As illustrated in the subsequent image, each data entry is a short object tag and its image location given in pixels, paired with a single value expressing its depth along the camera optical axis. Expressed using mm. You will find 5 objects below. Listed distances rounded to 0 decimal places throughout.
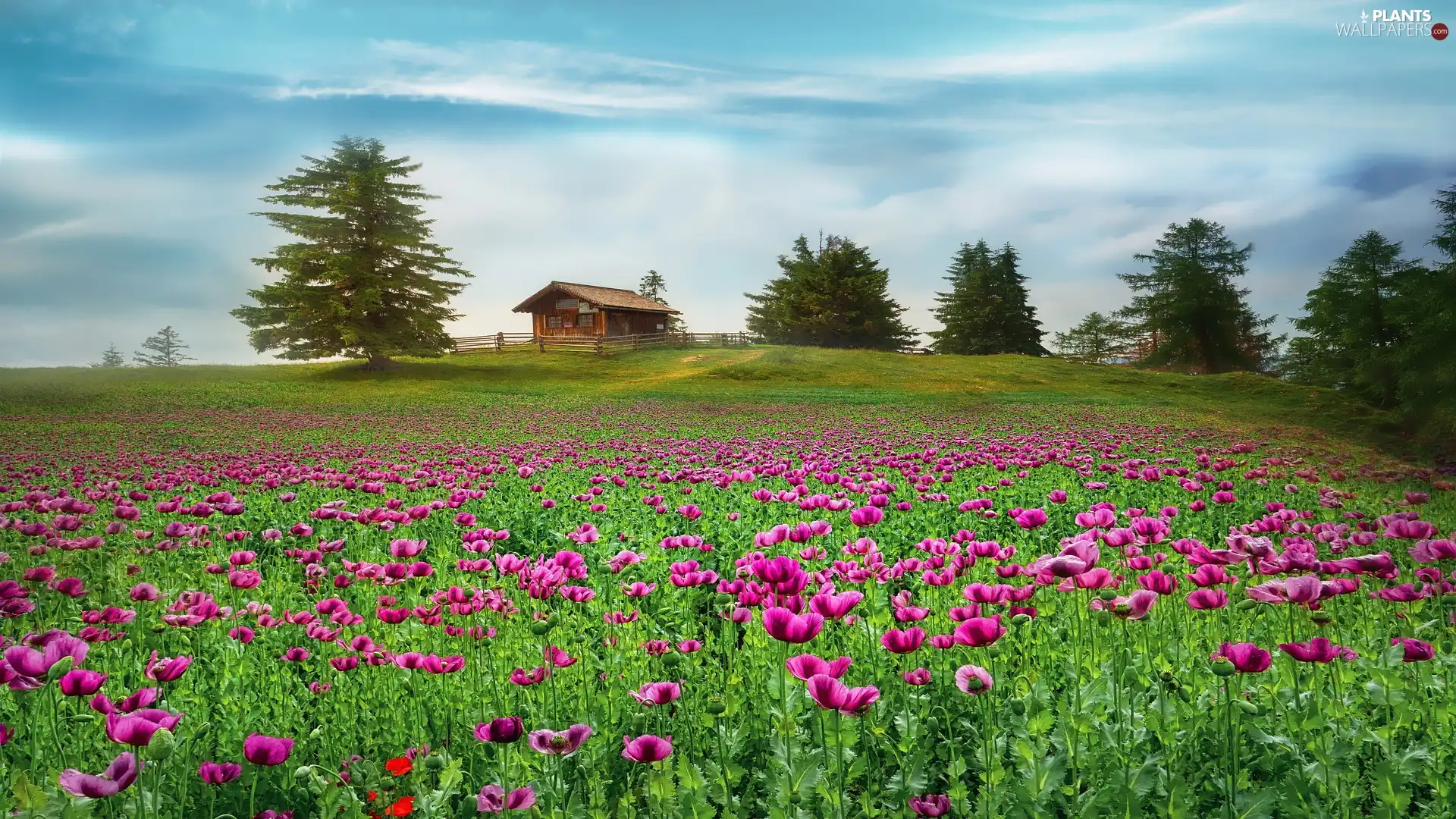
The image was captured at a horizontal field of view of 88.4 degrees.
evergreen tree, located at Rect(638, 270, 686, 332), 68875
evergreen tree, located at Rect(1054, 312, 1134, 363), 40375
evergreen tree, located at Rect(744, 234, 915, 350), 47062
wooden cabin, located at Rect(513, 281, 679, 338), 43219
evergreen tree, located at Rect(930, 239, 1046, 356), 46938
